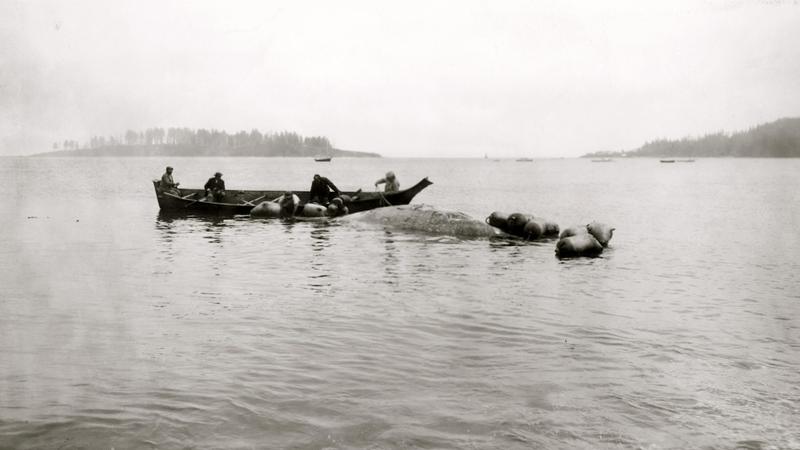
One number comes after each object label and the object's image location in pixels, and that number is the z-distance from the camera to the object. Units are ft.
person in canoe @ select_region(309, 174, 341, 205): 99.91
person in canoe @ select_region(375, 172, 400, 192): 98.72
